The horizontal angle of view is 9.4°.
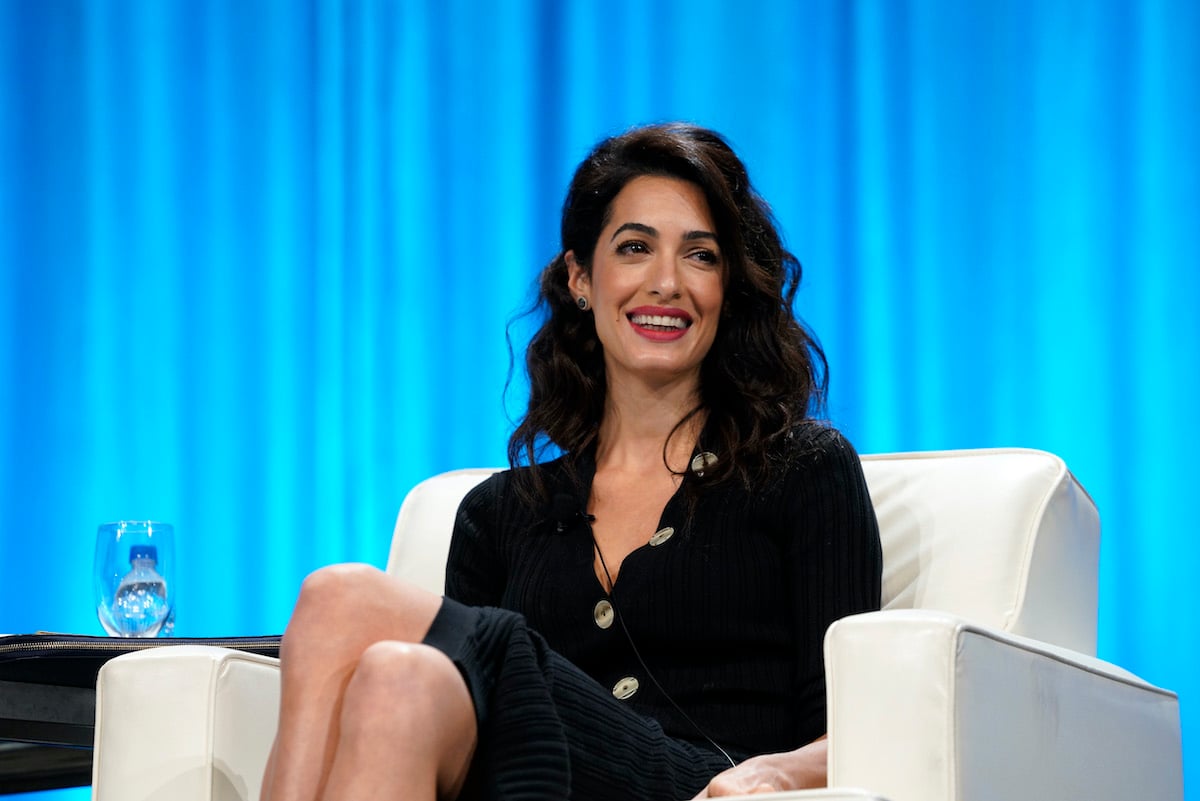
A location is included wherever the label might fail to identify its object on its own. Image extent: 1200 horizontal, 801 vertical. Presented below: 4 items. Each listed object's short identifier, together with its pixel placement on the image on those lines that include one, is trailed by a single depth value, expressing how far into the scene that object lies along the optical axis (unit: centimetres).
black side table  654
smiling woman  625
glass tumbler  685
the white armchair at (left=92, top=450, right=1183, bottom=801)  620
